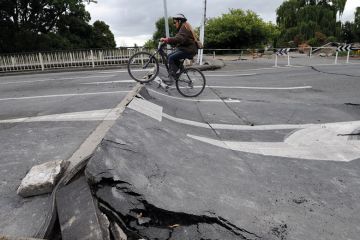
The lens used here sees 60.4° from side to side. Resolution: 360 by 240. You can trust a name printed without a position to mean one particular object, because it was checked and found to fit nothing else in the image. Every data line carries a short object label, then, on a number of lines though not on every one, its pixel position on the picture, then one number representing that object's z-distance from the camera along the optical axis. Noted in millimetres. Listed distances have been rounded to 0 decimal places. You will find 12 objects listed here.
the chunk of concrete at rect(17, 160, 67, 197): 2768
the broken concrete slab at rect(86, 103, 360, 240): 2518
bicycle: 7961
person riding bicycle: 7348
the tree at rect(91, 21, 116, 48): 42938
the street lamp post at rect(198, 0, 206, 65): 19669
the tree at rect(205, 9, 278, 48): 44812
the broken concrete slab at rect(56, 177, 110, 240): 2164
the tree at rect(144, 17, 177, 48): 74506
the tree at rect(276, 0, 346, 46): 44812
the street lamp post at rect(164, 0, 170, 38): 20672
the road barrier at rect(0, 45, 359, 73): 20766
